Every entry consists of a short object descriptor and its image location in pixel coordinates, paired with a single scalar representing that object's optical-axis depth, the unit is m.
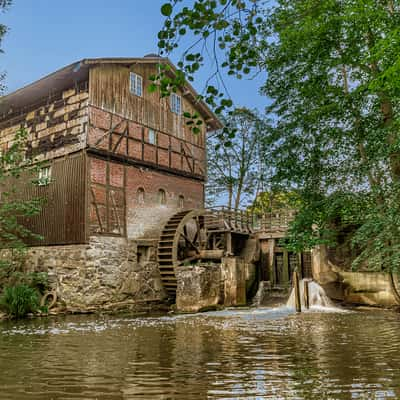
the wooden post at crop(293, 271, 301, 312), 12.09
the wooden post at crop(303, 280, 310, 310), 13.12
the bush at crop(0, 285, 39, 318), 11.83
